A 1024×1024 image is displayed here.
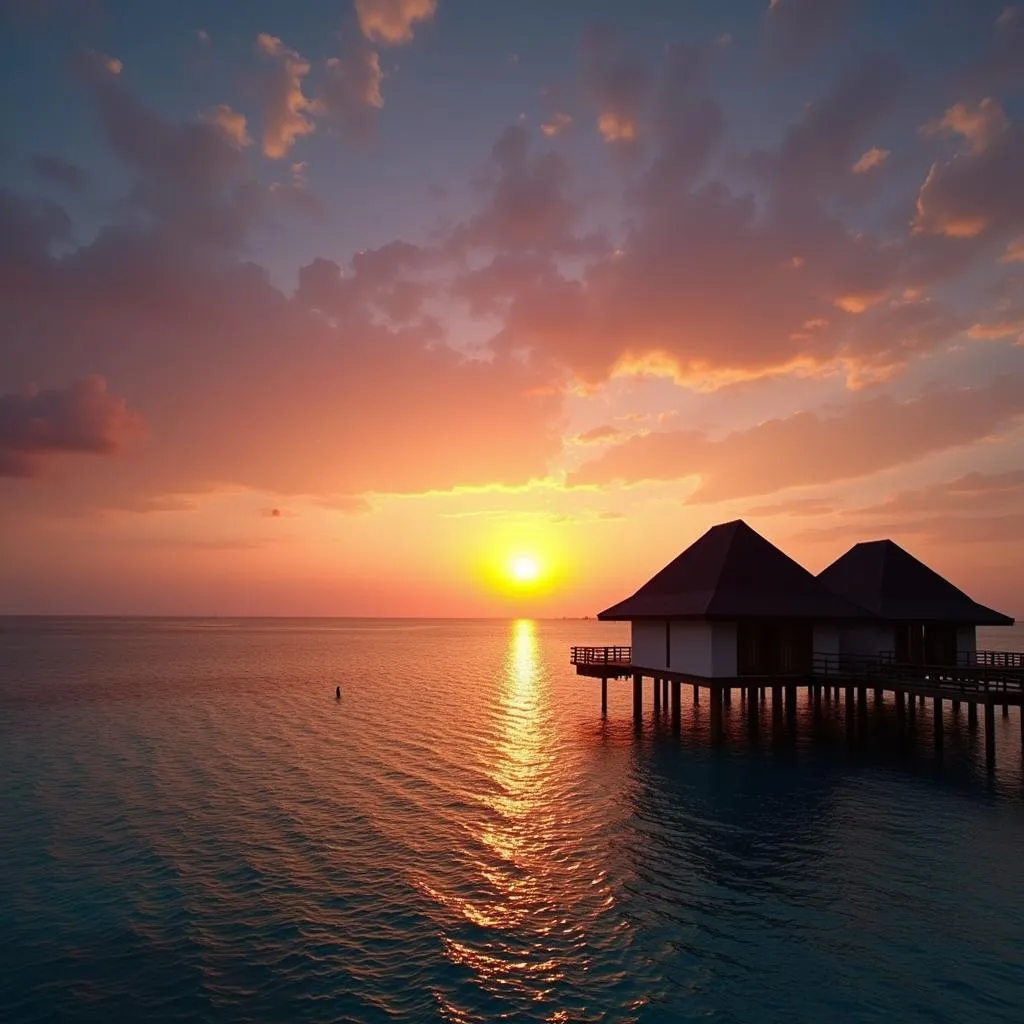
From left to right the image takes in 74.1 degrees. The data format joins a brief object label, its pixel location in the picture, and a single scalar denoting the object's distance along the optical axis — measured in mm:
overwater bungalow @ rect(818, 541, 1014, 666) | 38197
